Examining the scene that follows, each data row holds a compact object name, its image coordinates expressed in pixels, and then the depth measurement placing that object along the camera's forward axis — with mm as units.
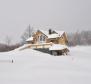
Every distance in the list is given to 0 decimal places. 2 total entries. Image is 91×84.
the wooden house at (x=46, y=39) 42625
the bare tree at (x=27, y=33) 81775
